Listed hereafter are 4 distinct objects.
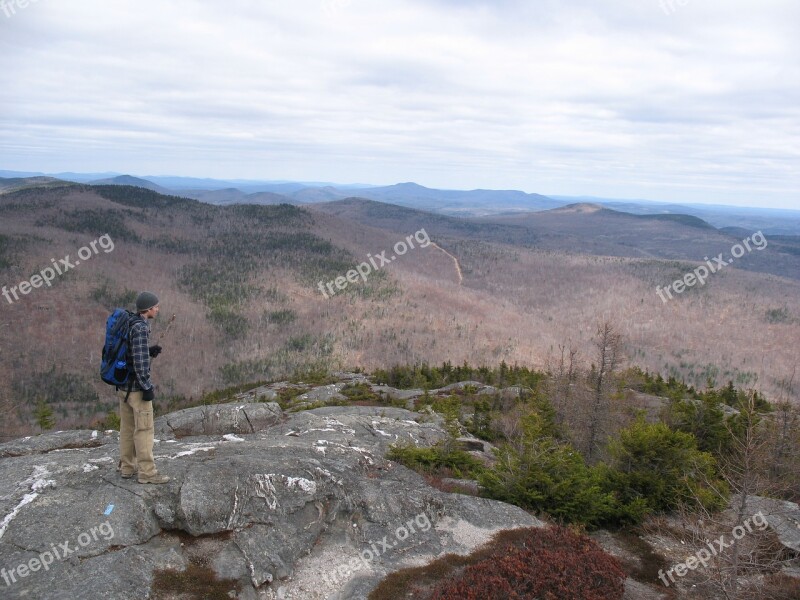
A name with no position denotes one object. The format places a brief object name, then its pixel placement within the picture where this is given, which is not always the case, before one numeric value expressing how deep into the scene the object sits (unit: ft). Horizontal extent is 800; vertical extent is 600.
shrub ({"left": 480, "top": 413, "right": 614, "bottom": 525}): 47.16
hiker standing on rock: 32.58
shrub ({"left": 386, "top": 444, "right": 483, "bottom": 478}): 55.11
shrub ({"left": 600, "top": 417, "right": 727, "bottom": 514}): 52.70
